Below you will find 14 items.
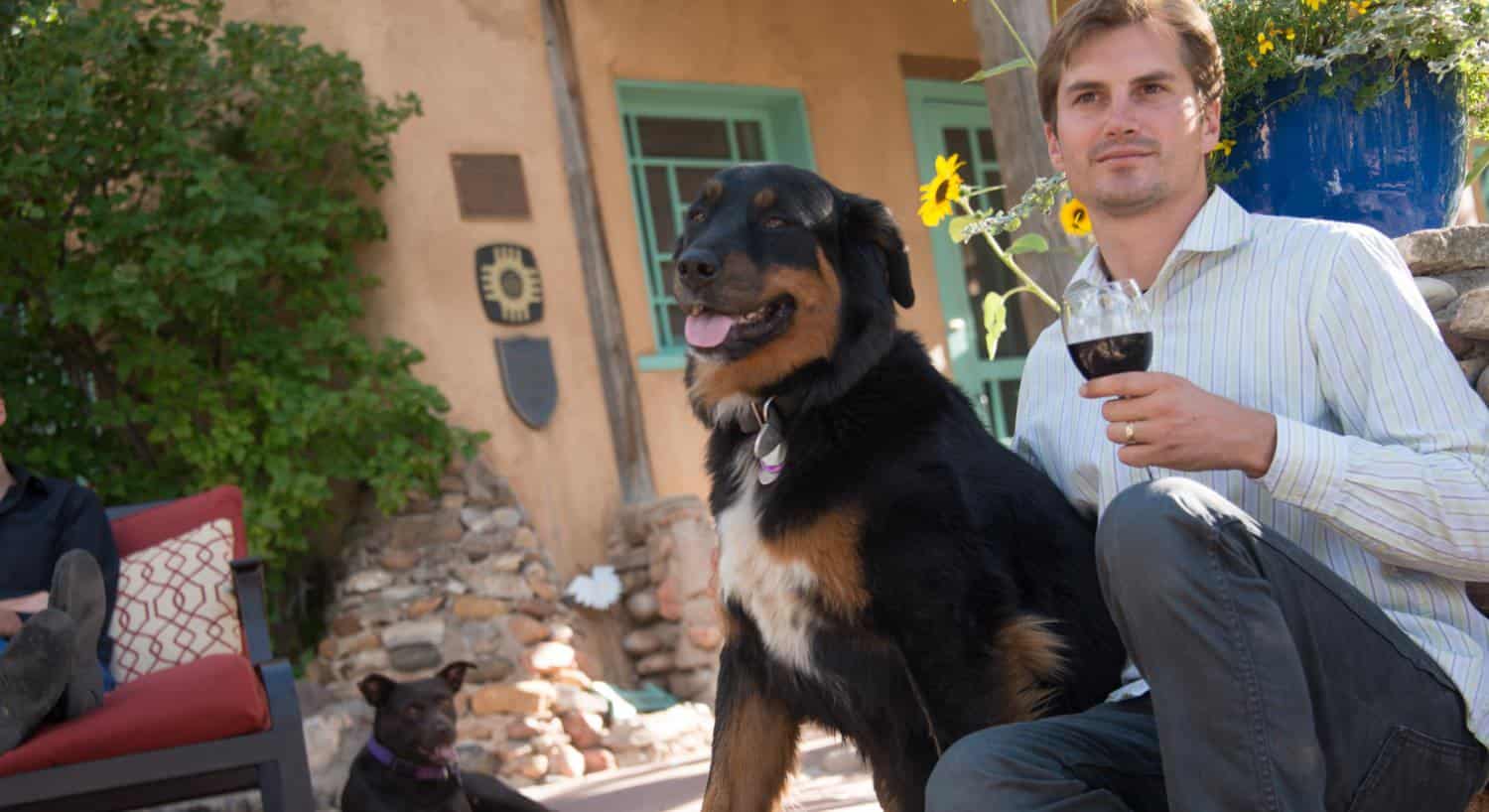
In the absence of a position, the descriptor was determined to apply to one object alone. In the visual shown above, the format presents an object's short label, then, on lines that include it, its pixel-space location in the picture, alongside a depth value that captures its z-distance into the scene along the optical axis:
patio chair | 3.01
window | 6.73
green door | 7.43
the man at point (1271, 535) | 1.53
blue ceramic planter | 2.40
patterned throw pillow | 3.69
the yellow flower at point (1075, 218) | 2.87
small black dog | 3.91
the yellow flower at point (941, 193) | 3.04
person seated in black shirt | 2.91
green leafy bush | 5.22
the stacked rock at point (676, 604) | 5.95
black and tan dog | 2.06
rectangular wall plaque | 6.16
